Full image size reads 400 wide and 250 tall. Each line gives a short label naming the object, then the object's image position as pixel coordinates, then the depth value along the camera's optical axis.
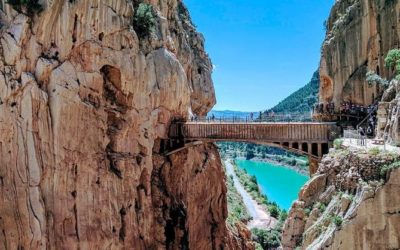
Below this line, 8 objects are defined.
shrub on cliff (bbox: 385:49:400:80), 25.77
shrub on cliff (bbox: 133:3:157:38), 35.41
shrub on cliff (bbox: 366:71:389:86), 28.03
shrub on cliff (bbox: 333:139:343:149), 22.22
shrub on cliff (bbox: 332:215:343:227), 17.38
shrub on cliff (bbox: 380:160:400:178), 16.84
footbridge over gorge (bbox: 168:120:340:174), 32.84
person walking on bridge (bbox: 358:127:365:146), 25.61
